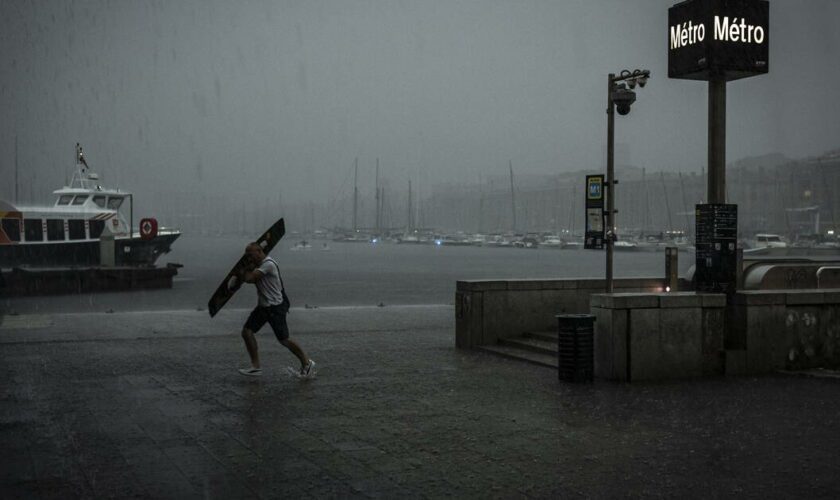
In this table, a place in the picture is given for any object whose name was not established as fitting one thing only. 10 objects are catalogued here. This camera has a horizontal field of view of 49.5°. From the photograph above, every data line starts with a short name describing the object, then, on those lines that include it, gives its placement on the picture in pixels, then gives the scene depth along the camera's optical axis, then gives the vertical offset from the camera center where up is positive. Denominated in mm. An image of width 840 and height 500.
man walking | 11789 -988
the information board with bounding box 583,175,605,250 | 16484 +344
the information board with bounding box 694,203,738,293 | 12281 -225
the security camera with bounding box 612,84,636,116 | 16672 +2422
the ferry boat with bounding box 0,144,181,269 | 52875 +81
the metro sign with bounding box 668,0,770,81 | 12391 +2643
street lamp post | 16734 +2386
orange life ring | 47562 +120
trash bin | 11508 -1519
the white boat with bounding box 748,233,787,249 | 90500 -968
